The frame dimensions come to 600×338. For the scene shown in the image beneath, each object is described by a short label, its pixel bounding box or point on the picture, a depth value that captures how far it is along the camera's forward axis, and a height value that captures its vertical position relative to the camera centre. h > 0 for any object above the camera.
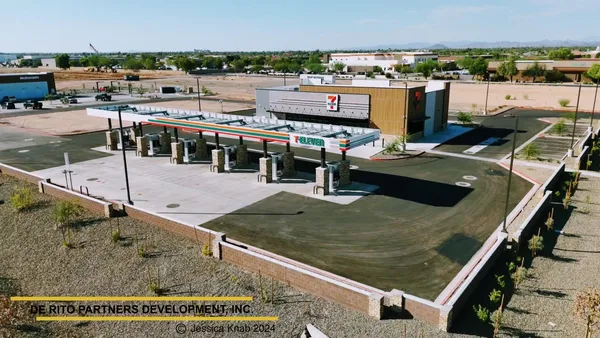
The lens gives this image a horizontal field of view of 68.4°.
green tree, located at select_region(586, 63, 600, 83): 107.38 -2.54
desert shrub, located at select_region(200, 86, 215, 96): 107.83 -6.52
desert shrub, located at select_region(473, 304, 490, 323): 17.03 -9.53
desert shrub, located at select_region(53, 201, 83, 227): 27.27 -9.00
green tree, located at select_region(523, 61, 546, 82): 123.44 -2.44
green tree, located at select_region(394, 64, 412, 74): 168.76 -2.14
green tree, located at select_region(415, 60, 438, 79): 150.62 -1.65
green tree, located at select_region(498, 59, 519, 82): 125.75 -1.87
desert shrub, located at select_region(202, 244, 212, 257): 23.05 -9.47
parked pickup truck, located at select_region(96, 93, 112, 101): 95.81 -6.62
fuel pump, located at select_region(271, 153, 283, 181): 35.69 -7.99
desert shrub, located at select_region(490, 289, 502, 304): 17.89 -9.28
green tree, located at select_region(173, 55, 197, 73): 192.00 +0.53
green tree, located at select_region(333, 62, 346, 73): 191.11 -1.13
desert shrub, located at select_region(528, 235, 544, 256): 22.83 -9.30
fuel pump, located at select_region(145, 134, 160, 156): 44.78 -7.89
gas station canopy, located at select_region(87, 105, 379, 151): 31.83 -5.01
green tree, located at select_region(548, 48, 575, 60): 169.25 +2.69
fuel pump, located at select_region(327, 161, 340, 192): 32.66 -8.11
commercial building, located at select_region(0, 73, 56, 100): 95.25 -4.04
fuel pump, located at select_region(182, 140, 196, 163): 41.84 -7.97
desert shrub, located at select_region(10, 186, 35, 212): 30.30 -9.06
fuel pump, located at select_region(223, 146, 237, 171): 38.75 -7.95
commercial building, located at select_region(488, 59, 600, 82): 118.44 -1.16
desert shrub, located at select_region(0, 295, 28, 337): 18.30 -10.59
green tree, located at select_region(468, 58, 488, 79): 136.71 -1.66
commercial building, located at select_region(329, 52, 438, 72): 189.25 +0.98
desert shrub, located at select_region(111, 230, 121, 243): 25.21 -9.53
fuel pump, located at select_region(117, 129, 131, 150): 49.00 -8.09
